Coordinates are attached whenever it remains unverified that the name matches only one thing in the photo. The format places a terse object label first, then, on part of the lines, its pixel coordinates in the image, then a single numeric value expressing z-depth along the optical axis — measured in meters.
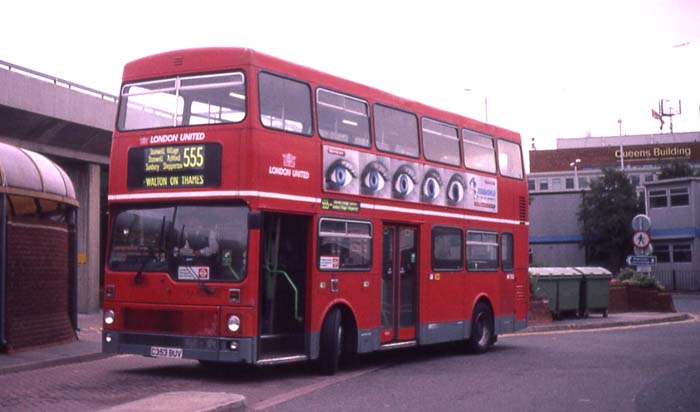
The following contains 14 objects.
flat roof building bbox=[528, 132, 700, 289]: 58.59
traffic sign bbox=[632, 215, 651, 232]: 30.88
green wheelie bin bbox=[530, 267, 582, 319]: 26.28
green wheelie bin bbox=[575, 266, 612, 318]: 27.62
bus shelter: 15.46
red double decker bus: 12.45
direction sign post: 30.75
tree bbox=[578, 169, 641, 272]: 63.81
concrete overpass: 22.56
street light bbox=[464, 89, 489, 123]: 42.42
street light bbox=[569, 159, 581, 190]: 85.96
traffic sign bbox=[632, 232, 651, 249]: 30.69
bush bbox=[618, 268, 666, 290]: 32.25
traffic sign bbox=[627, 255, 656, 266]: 30.94
